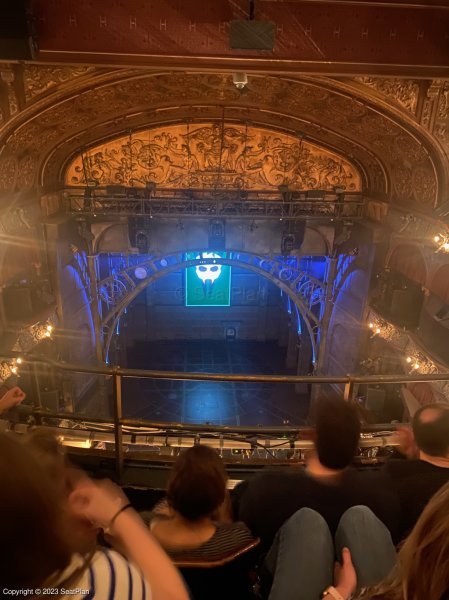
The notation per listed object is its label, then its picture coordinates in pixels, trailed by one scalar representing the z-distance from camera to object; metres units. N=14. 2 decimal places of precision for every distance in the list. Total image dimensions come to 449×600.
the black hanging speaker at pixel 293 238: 10.41
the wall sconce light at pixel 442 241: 7.40
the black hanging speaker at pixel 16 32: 4.32
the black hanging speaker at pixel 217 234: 10.40
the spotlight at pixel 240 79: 5.18
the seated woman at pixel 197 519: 1.78
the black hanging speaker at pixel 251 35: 4.51
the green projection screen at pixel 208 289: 14.40
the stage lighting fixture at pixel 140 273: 11.32
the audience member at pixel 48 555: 0.96
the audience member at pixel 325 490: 2.05
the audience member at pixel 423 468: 2.17
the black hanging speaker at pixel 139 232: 10.23
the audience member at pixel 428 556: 1.07
